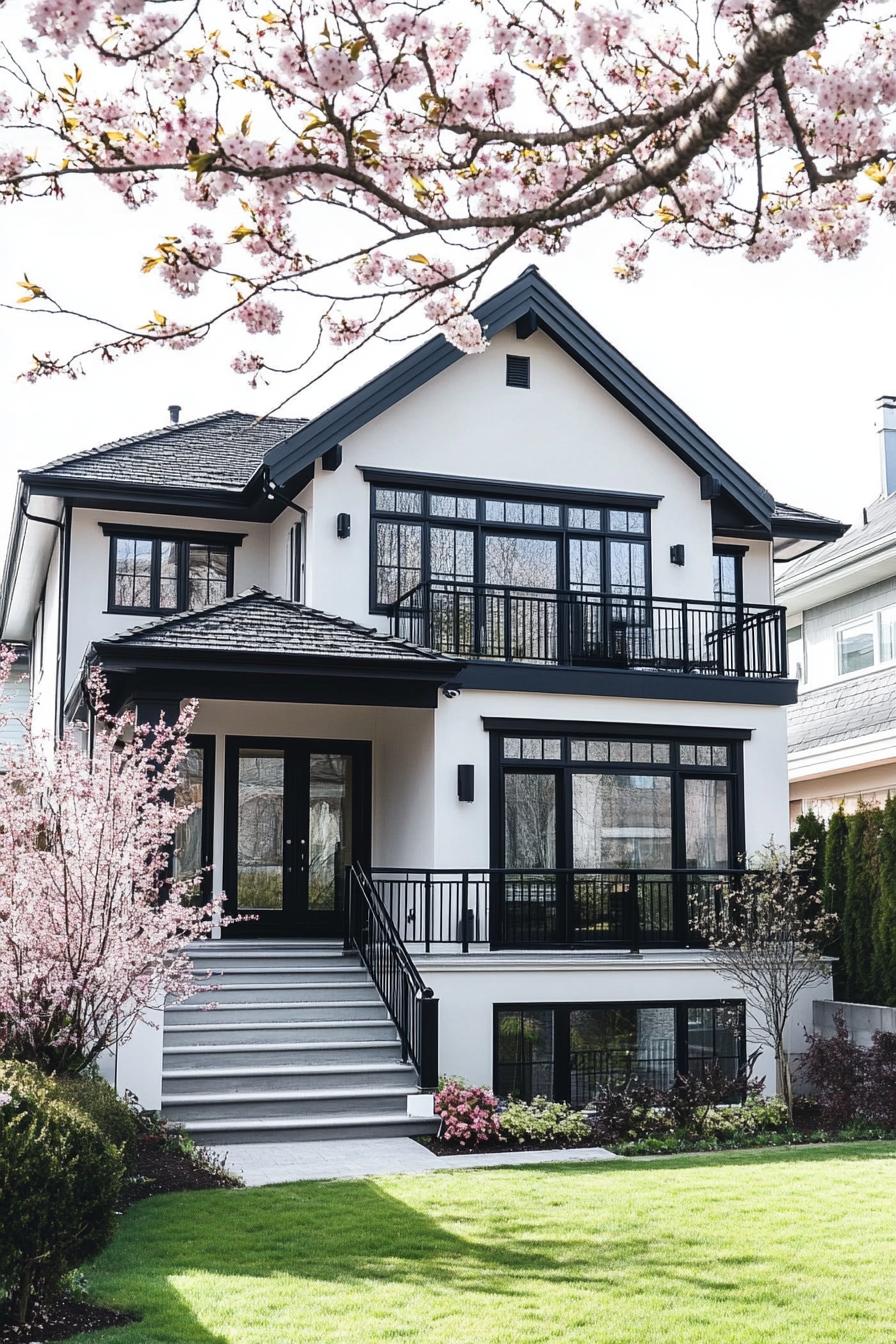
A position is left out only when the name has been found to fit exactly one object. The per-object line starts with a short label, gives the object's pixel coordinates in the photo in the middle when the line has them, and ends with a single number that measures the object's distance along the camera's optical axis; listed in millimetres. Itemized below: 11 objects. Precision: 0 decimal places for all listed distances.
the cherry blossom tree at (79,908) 10102
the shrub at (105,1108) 9688
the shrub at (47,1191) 7023
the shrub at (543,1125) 13055
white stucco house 15250
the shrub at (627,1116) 13117
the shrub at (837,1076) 14269
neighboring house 20047
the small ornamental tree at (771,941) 15250
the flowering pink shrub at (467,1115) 12727
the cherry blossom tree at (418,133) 5941
